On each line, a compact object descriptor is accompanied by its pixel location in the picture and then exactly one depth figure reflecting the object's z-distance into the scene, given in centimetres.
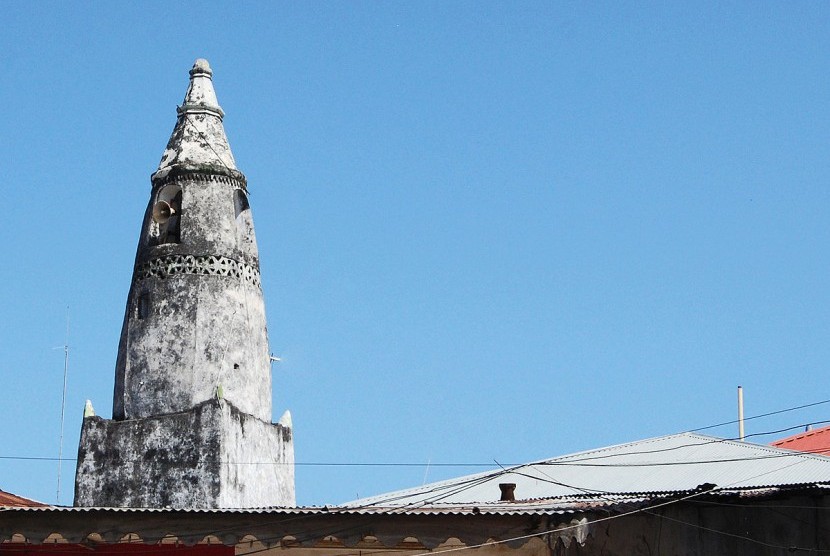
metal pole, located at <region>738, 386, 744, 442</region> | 2830
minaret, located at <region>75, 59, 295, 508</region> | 2461
